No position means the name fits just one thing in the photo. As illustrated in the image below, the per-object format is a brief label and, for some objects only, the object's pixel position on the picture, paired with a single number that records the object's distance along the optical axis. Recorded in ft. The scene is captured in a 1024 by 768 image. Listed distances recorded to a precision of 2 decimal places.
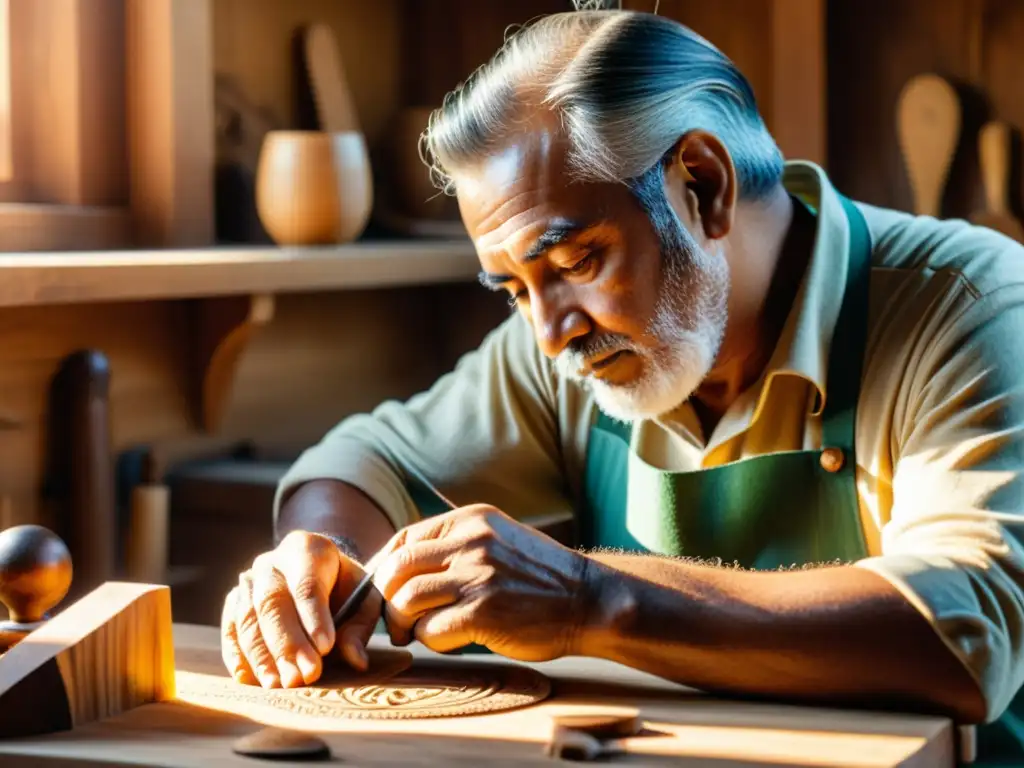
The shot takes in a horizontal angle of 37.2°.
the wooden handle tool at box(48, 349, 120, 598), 7.93
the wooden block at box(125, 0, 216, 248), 8.61
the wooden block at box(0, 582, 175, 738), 4.54
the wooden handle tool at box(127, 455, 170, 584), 8.38
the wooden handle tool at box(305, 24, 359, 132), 10.02
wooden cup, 8.83
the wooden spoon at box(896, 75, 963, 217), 9.55
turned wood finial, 4.86
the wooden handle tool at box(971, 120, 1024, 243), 9.38
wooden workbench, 4.27
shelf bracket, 8.56
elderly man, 5.03
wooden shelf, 7.01
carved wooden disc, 4.81
